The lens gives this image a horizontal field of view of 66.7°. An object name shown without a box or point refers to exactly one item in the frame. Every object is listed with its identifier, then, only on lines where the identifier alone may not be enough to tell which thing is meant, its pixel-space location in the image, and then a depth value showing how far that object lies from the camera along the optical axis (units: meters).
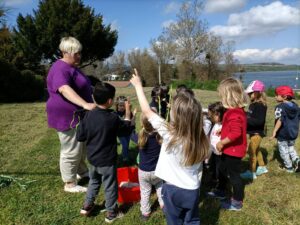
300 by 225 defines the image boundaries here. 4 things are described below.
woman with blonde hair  2.77
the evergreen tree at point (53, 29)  20.79
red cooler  2.91
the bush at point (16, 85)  12.91
